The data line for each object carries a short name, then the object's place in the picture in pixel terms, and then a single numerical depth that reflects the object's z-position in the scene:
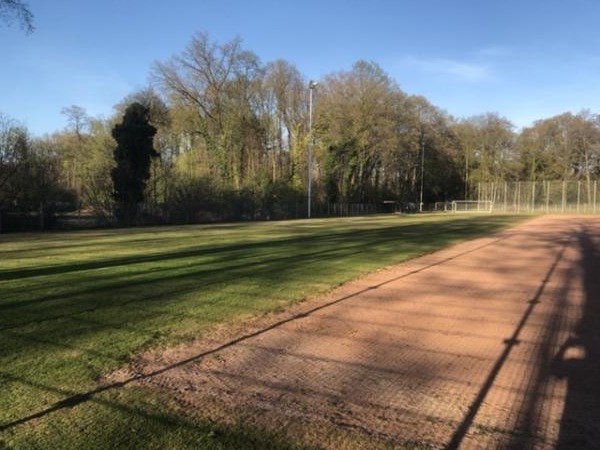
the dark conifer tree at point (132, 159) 36.56
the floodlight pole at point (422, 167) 81.96
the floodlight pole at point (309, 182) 52.83
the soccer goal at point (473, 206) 81.69
